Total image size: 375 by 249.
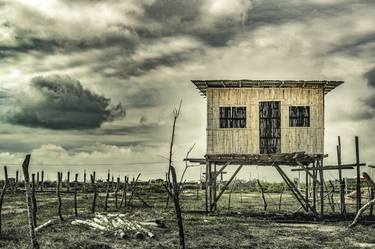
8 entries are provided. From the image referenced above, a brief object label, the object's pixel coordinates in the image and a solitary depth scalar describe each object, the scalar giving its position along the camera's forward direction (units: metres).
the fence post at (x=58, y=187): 25.67
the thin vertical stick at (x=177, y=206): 16.06
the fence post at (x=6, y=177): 21.54
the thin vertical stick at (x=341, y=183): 29.62
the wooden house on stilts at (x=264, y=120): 30.22
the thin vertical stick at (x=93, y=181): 29.04
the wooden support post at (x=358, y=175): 27.70
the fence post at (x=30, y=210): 15.09
